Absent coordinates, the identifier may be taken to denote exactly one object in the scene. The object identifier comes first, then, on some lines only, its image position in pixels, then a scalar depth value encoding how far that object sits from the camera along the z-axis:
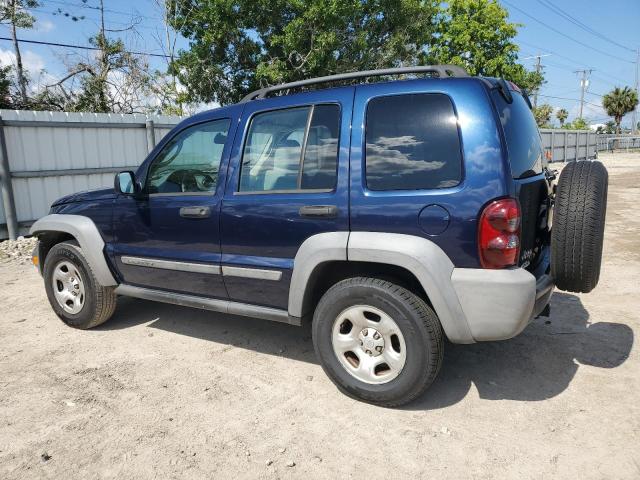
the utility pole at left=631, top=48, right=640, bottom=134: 65.34
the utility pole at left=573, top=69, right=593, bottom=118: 69.00
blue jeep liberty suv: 2.61
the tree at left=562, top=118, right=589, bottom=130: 61.09
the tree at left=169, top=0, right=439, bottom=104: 17.13
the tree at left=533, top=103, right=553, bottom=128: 58.04
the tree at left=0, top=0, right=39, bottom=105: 19.59
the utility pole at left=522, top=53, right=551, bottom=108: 53.47
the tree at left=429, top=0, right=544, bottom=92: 26.77
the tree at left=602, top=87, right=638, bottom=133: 55.78
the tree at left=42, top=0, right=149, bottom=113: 19.27
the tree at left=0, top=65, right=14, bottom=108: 18.61
